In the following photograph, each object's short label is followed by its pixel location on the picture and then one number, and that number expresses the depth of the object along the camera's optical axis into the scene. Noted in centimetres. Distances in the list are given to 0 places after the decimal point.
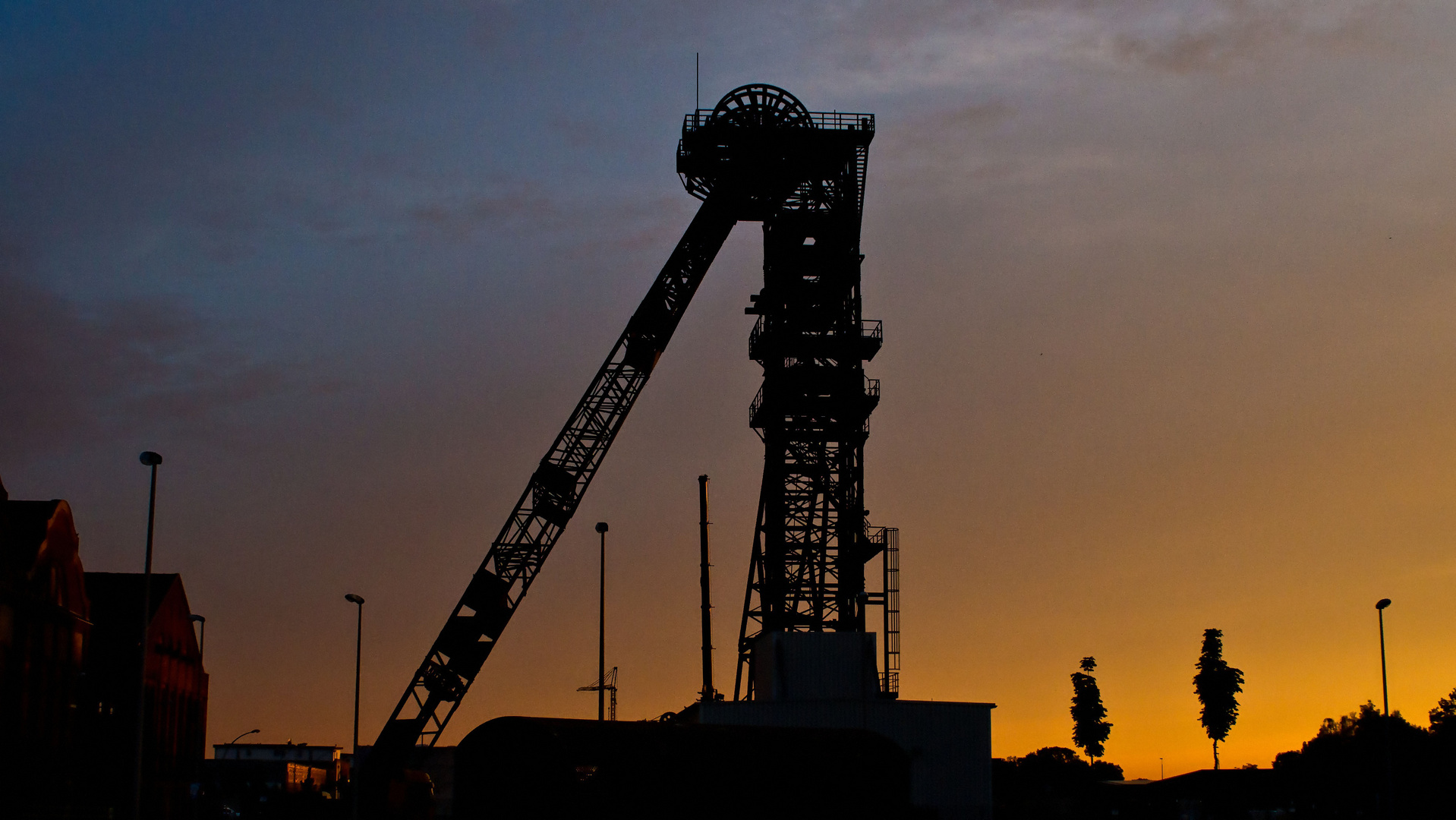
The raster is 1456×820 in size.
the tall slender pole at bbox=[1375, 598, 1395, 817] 4494
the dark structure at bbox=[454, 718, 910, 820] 3016
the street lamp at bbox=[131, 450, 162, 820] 3138
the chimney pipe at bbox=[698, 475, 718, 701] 6150
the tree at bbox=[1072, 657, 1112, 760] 12494
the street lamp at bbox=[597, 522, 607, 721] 5312
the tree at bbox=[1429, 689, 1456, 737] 14312
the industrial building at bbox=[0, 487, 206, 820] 3906
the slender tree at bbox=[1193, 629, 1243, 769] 11781
